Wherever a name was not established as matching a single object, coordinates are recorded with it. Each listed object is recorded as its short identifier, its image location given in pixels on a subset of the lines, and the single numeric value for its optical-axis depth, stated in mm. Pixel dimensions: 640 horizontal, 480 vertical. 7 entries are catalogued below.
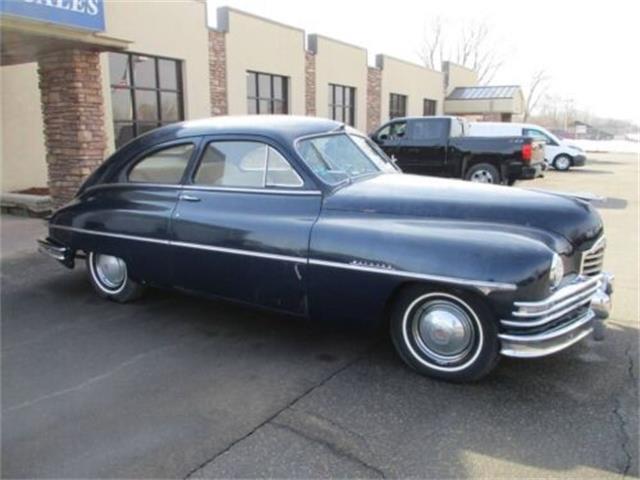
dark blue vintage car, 3459
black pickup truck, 12750
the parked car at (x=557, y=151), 20344
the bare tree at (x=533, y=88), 75938
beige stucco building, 8398
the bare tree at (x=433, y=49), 64875
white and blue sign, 6516
